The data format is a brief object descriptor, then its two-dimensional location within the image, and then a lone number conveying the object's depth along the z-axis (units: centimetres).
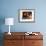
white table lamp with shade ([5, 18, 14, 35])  270
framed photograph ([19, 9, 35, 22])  295
